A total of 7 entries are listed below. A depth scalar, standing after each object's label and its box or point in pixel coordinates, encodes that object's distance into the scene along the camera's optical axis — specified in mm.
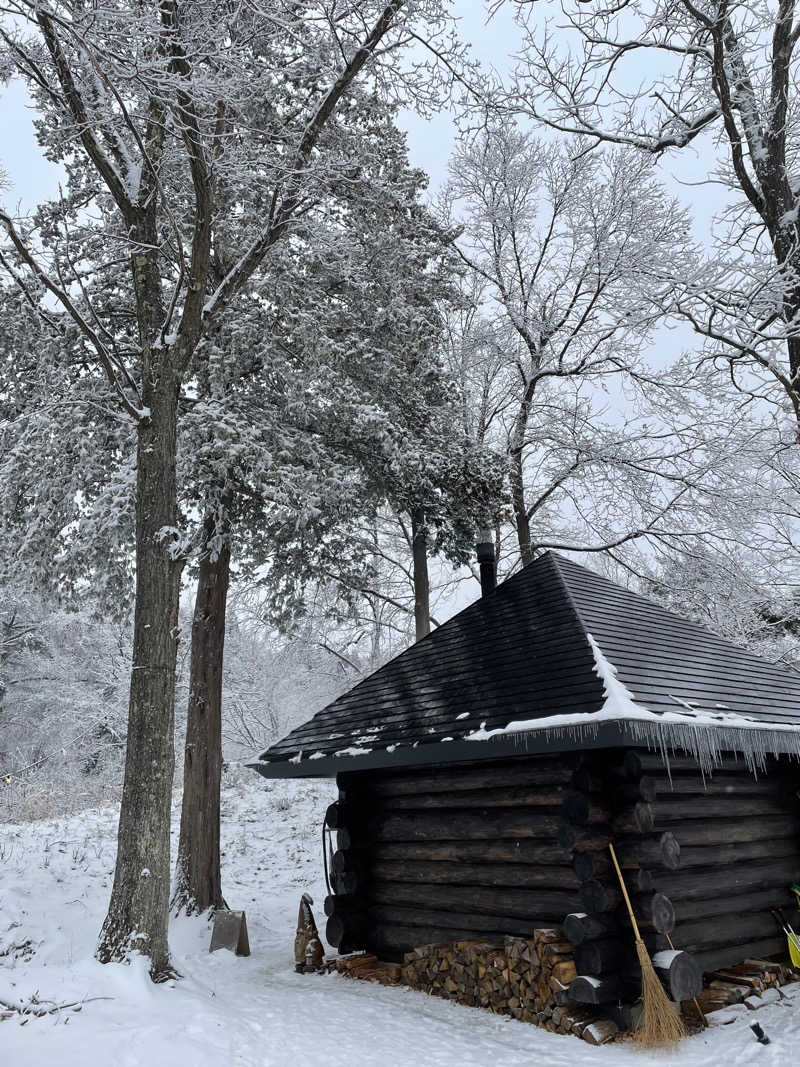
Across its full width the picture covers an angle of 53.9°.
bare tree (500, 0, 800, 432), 7973
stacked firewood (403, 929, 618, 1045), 5926
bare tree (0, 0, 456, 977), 6801
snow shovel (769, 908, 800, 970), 7206
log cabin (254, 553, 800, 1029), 5977
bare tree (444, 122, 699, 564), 14969
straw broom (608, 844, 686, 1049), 5434
